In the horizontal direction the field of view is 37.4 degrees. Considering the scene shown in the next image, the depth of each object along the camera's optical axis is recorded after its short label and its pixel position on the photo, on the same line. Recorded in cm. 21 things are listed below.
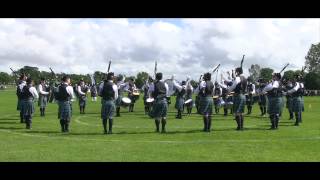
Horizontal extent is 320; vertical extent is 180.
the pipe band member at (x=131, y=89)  2798
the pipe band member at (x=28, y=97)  1864
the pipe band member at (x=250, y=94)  2589
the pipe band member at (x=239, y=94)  1739
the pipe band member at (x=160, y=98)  1688
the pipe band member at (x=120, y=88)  2492
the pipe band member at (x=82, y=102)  2894
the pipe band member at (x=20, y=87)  1952
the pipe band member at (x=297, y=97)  2058
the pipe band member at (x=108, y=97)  1647
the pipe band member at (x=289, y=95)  2244
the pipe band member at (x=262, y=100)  2704
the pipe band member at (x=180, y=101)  2453
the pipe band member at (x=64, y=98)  1688
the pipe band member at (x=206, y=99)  1722
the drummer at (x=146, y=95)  2769
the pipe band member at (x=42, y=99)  2667
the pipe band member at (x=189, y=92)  2634
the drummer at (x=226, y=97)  2394
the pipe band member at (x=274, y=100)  1811
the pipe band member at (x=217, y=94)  2588
